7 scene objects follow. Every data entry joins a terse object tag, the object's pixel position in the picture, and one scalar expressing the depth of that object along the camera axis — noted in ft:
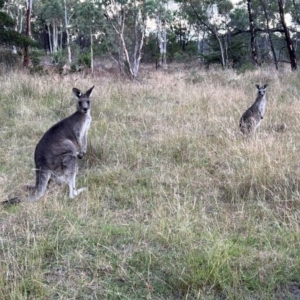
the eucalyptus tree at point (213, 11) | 80.43
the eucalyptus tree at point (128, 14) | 60.59
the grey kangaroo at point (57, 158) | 13.87
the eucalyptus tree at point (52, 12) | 125.29
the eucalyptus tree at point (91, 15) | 71.20
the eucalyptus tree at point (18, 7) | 121.77
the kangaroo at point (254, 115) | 20.81
